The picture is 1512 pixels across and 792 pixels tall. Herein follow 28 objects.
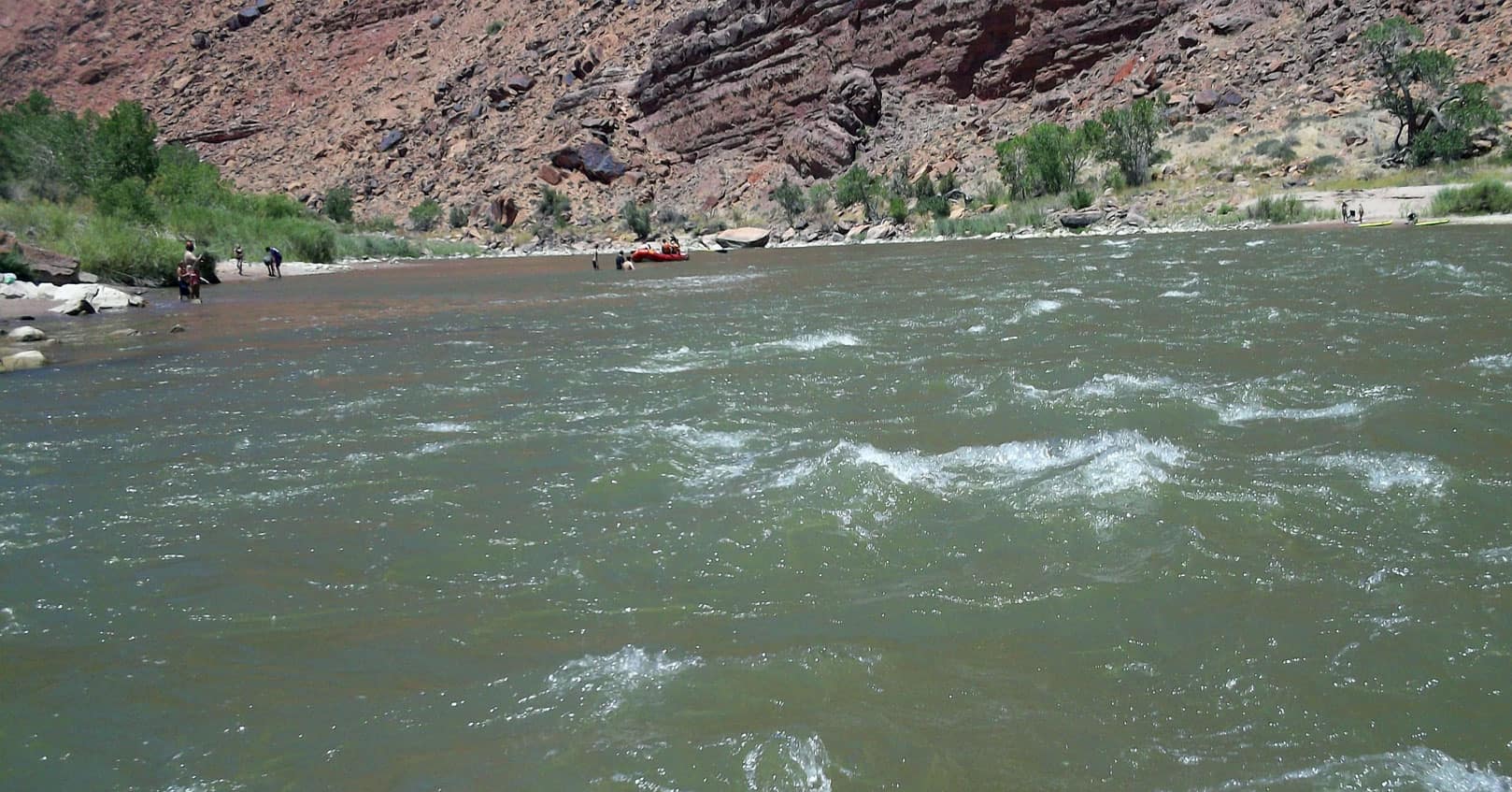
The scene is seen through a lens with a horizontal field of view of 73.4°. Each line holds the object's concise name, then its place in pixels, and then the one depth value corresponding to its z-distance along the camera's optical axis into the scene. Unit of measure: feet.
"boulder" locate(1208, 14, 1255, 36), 162.81
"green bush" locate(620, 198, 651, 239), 191.31
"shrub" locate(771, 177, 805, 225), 177.99
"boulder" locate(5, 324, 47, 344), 53.06
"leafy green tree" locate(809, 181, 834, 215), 176.96
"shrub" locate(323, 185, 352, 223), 220.02
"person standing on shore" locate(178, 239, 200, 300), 80.74
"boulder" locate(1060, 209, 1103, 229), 122.11
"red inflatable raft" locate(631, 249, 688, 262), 124.57
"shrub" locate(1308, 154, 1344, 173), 121.49
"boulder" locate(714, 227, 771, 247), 148.36
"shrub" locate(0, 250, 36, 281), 73.15
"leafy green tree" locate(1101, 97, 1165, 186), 136.87
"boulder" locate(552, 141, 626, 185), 215.51
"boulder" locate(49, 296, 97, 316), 67.72
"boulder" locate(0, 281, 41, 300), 67.92
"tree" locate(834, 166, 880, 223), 165.68
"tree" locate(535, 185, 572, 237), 204.95
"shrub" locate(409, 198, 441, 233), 218.59
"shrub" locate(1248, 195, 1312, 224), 104.58
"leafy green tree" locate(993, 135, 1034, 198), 148.66
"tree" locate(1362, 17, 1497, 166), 112.37
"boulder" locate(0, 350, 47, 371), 45.21
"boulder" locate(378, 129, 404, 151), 248.32
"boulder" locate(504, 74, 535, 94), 237.45
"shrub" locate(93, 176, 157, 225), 122.62
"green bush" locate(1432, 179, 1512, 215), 90.99
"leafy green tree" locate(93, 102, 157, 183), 148.25
